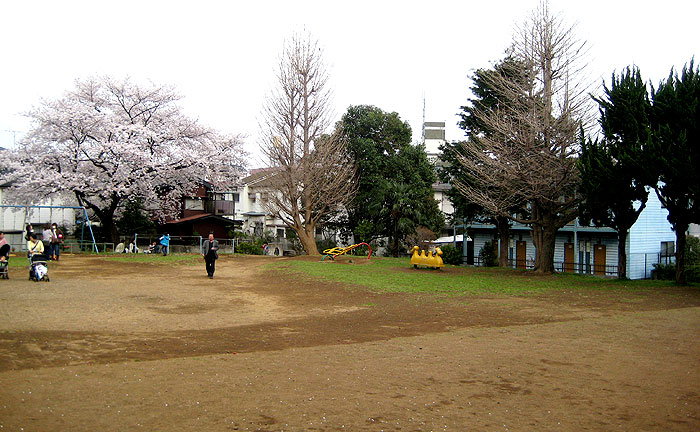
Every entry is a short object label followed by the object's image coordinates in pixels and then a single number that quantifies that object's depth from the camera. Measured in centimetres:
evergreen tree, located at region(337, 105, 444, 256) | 3975
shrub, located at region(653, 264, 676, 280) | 3042
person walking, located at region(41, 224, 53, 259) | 2431
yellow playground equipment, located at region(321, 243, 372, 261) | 2978
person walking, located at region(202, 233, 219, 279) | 2009
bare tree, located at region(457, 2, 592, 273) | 2319
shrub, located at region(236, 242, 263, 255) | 3872
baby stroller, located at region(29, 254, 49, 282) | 1750
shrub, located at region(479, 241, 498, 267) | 3856
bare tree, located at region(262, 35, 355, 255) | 3278
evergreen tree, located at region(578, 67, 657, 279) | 1881
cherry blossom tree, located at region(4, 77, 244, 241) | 3441
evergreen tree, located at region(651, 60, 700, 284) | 1745
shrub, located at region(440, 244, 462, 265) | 3616
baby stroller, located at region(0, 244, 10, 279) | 1753
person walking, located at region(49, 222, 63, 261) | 2514
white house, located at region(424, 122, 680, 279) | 3259
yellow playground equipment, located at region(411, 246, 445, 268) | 2505
